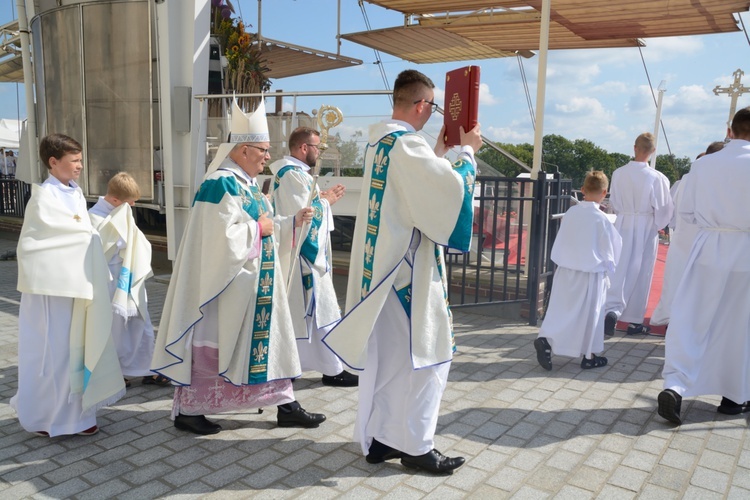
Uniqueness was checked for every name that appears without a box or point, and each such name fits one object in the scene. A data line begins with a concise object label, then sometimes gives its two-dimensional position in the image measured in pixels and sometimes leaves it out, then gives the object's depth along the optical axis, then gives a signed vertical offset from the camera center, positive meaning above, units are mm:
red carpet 7141 -1904
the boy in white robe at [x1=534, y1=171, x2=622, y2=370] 5457 -1043
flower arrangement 10297 +1798
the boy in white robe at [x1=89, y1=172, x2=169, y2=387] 4875 -947
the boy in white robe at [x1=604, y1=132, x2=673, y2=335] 6996 -677
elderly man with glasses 3777 -922
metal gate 7129 -979
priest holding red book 3285 -654
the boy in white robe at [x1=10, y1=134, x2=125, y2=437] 3920 -1101
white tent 22203 +755
